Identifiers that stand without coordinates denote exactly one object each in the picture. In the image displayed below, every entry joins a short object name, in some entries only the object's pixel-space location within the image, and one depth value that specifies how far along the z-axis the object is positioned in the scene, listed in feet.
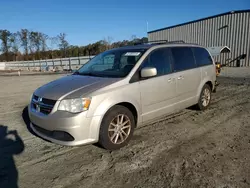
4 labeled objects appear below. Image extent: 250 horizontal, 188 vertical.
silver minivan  10.48
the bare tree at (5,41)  182.70
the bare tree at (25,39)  175.73
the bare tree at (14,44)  183.52
